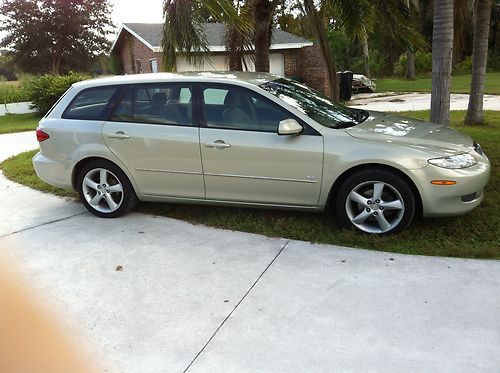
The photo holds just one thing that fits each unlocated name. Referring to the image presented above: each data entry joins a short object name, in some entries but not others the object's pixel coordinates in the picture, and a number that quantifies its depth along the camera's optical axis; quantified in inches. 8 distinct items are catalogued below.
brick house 811.5
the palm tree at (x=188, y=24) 259.3
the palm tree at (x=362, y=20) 285.9
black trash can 746.2
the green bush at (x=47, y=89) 685.9
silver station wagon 169.8
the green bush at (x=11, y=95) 847.1
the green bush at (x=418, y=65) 1296.8
